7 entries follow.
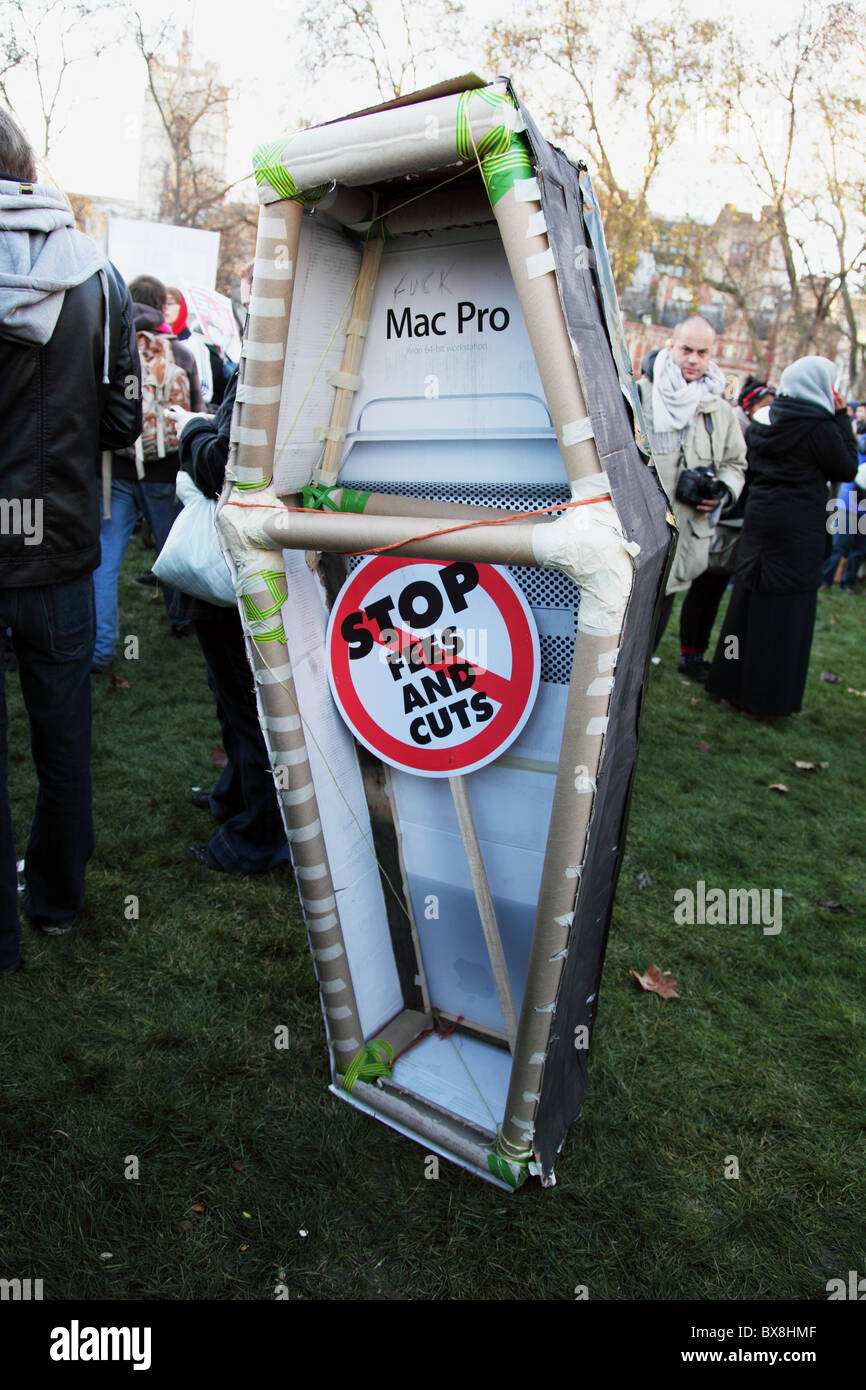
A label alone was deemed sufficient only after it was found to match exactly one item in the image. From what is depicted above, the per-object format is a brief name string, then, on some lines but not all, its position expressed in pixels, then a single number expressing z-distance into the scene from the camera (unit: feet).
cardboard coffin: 5.10
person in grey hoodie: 7.44
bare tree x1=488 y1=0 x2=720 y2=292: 74.43
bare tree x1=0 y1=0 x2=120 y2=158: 47.98
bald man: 16.24
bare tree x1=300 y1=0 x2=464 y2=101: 73.67
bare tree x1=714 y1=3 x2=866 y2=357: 66.36
